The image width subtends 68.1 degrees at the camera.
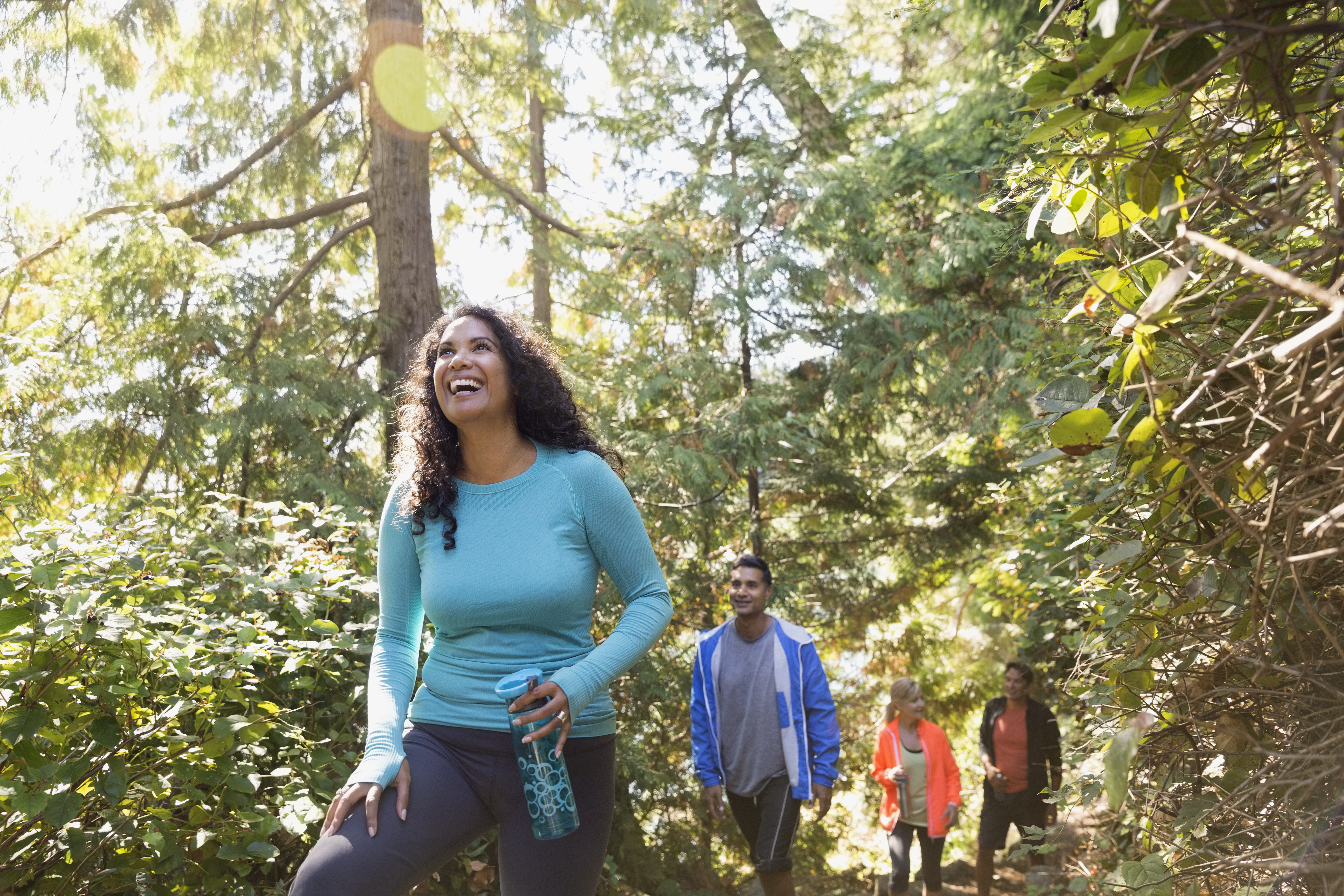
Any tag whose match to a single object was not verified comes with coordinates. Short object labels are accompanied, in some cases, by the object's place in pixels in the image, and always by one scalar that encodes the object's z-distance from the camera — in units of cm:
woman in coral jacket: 604
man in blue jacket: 463
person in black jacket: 675
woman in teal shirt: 200
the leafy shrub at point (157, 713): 250
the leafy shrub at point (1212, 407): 103
